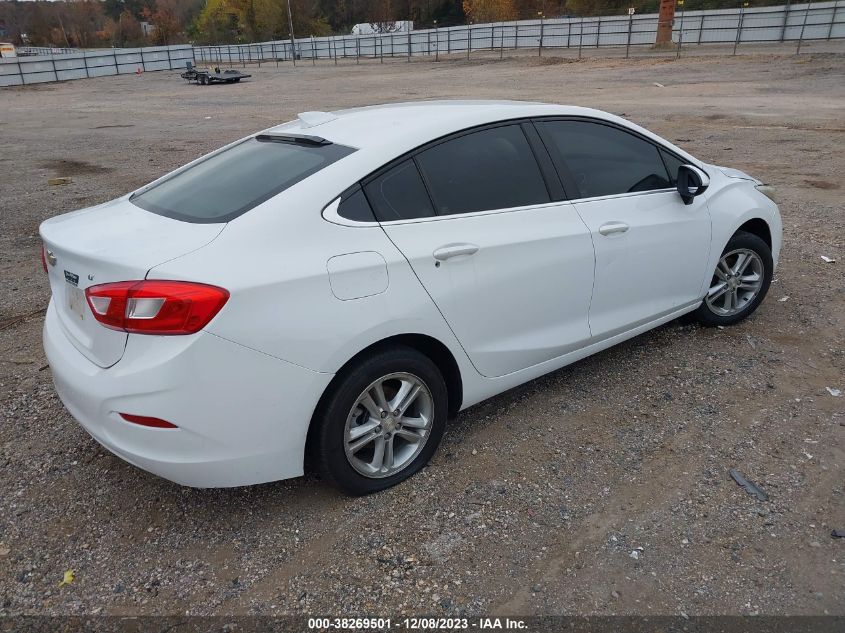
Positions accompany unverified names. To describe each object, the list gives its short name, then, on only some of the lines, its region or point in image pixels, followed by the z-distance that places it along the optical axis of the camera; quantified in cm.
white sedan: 251
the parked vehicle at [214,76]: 3909
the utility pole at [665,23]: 4122
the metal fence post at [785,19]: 4112
